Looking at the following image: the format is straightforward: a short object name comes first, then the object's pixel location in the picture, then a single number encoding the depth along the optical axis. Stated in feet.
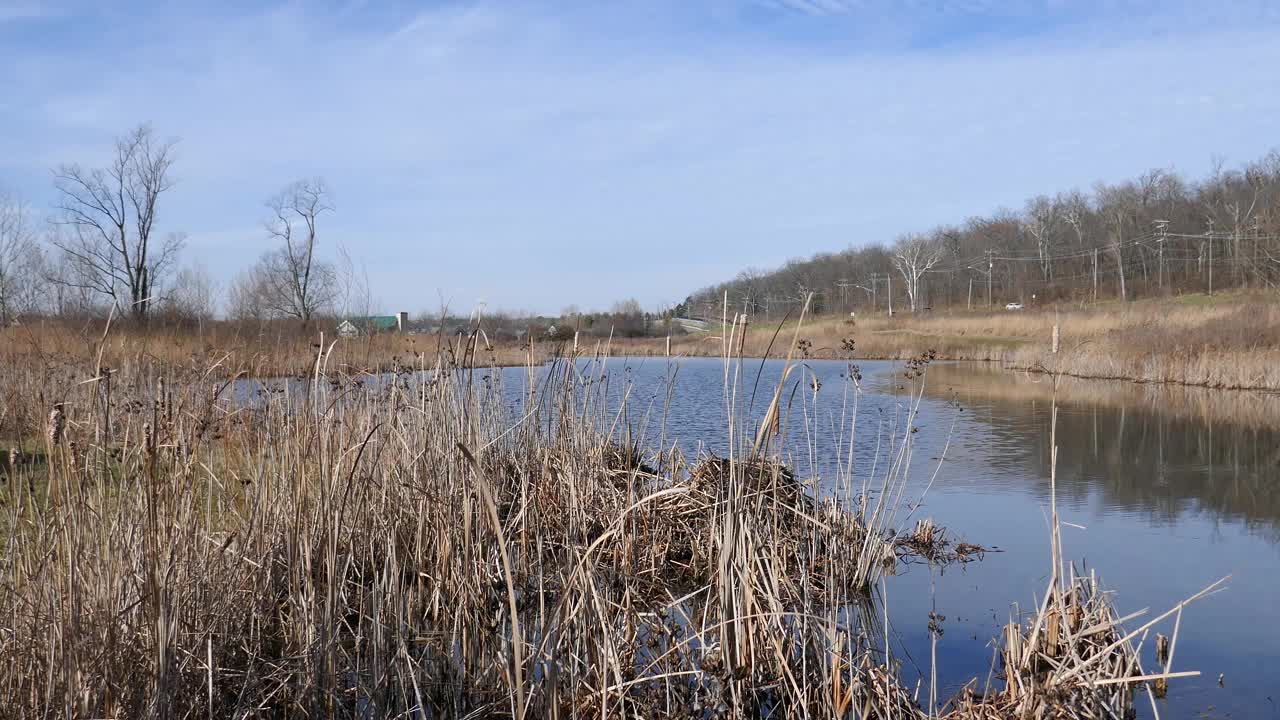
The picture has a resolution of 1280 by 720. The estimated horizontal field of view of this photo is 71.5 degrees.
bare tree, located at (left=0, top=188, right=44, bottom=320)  71.79
